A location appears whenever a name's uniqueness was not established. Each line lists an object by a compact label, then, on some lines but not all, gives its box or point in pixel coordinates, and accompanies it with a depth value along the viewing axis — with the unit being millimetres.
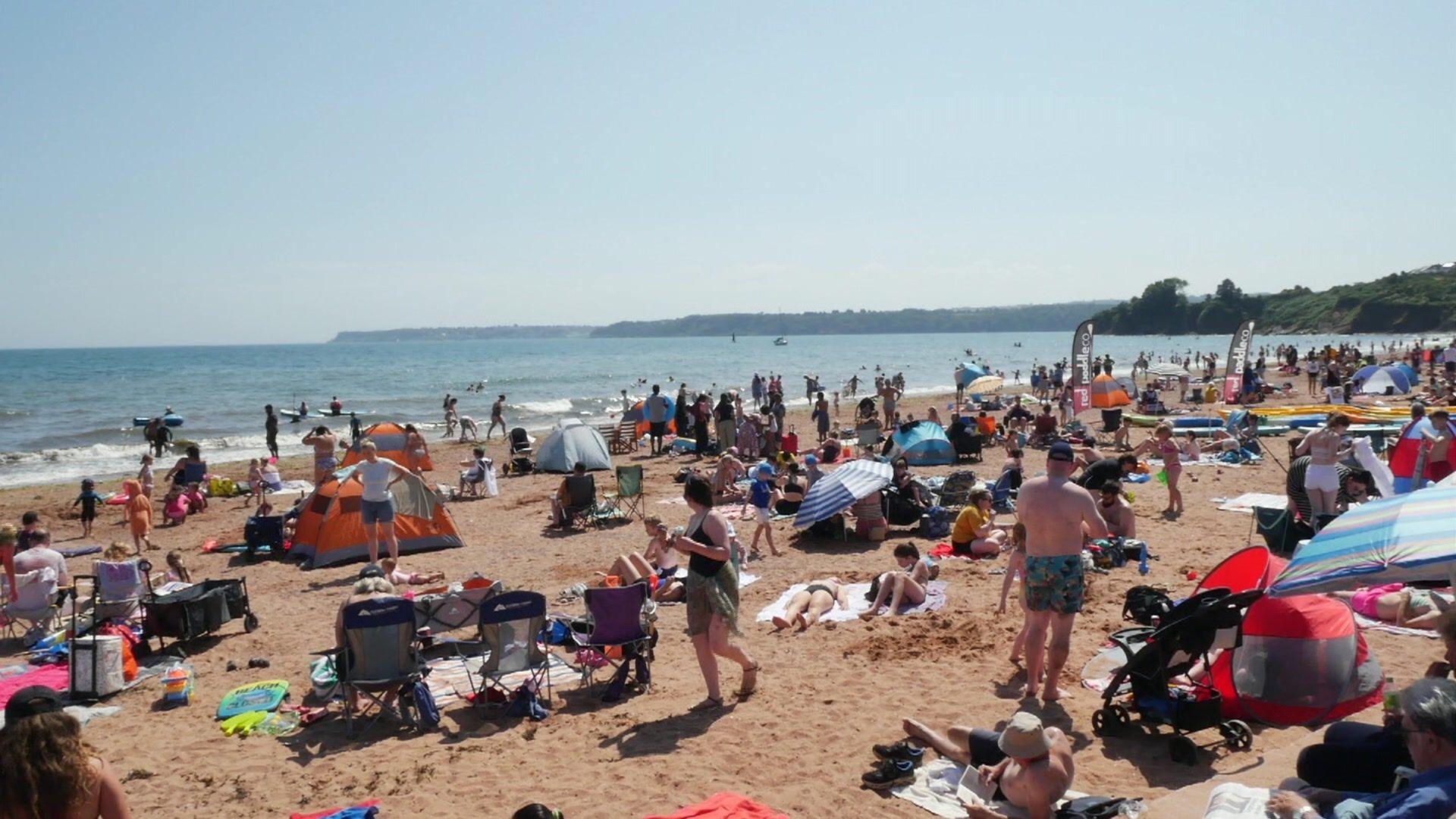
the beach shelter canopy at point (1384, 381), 26406
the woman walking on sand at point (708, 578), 5539
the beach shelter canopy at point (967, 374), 26984
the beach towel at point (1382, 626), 6285
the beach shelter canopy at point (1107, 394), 22250
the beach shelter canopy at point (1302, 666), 5031
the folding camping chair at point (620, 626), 6066
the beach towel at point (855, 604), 7910
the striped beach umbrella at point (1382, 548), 3805
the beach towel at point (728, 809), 4223
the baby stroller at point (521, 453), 18672
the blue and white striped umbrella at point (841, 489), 10641
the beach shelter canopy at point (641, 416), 21156
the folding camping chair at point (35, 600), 7875
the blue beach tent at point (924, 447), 17344
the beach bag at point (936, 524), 11039
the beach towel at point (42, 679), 6859
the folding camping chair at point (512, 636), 6051
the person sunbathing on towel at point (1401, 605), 6402
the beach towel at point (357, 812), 4418
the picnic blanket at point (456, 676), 6434
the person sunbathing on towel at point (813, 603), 7688
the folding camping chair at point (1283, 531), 9070
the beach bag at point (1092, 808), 3969
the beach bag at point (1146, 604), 5445
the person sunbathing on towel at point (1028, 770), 3939
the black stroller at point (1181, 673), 4758
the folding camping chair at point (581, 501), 12766
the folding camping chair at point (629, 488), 13281
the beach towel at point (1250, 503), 11718
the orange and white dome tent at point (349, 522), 10898
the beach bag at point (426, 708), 5898
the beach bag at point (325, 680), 6457
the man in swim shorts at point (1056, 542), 5285
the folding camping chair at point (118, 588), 7649
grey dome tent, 18172
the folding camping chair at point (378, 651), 5770
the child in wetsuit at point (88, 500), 13758
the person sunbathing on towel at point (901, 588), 7922
